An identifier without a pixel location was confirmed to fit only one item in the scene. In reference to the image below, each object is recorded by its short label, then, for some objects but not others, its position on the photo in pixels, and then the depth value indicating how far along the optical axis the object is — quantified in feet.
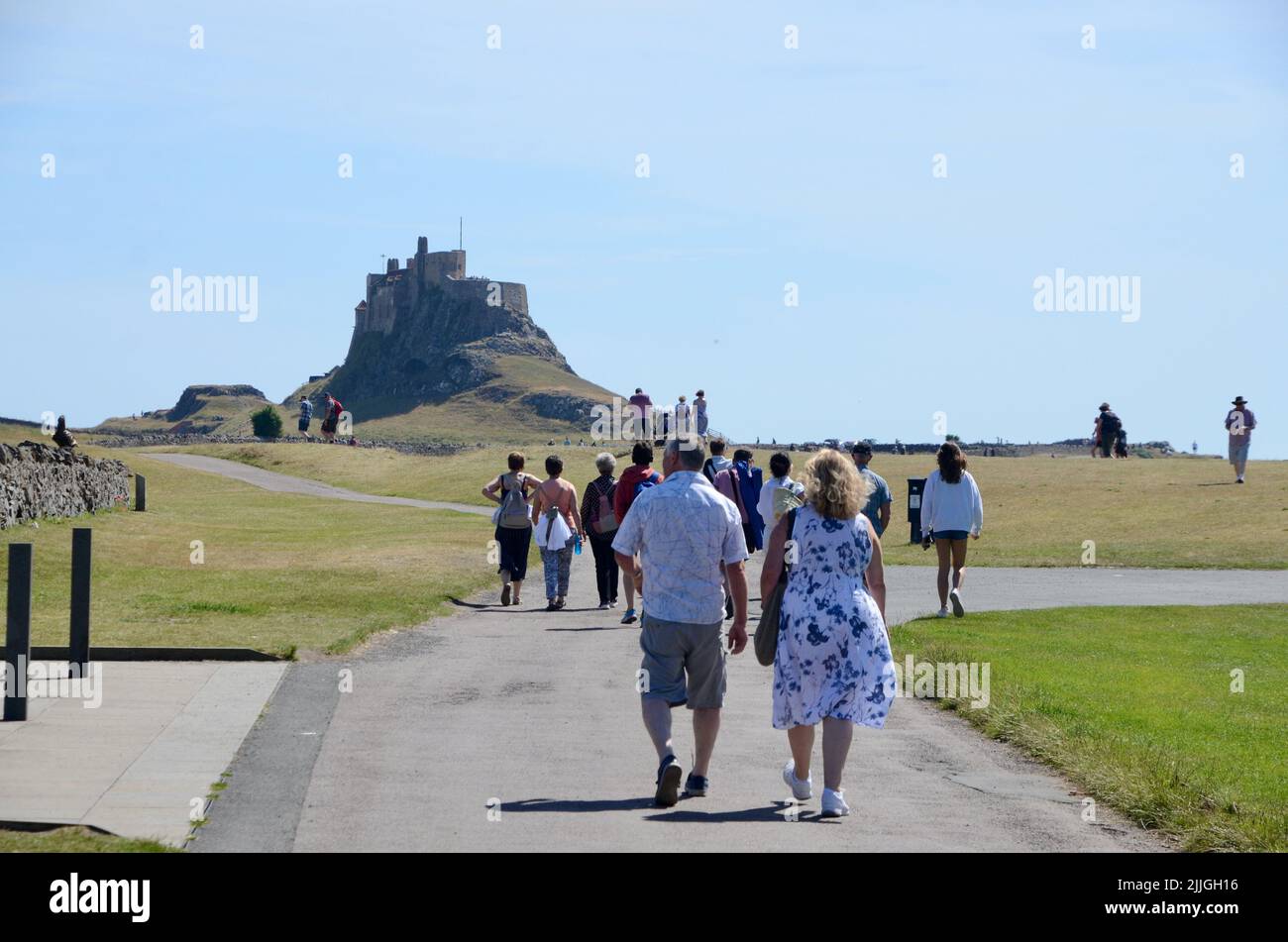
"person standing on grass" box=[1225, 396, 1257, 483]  123.90
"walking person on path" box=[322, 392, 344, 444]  251.39
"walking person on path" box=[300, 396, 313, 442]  272.72
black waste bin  109.60
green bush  529.86
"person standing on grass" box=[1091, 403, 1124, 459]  174.09
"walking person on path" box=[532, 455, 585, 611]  63.67
